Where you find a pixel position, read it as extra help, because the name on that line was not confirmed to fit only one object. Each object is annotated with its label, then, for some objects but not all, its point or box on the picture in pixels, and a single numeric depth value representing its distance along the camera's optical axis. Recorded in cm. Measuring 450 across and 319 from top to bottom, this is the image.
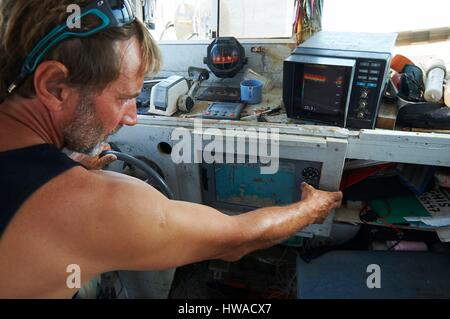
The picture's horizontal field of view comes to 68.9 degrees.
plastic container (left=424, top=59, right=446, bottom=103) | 116
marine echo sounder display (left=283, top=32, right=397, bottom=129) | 100
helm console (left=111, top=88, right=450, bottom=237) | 102
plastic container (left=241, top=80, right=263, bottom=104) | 131
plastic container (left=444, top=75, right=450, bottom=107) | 111
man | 66
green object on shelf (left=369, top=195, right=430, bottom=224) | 125
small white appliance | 122
